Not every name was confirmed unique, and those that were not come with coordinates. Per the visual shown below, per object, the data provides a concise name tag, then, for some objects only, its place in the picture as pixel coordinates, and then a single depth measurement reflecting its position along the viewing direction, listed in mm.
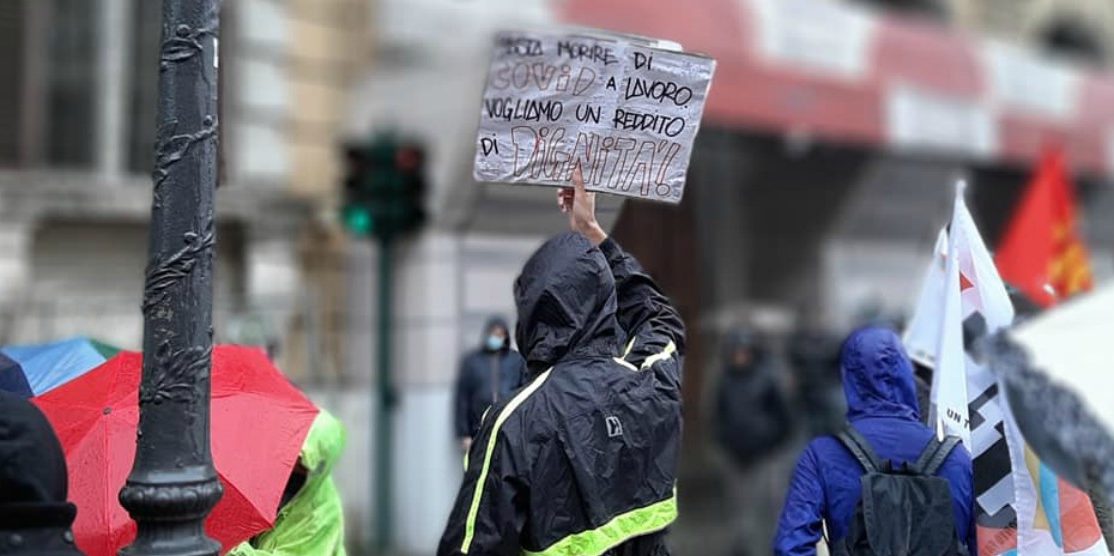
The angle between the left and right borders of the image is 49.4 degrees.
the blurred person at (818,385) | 10750
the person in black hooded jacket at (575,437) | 3219
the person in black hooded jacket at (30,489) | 2840
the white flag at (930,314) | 4777
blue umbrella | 4191
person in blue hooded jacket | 3816
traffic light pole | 9297
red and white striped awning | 10680
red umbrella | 3693
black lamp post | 3287
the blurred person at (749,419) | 9742
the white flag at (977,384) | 3826
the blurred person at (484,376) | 5836
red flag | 7490
